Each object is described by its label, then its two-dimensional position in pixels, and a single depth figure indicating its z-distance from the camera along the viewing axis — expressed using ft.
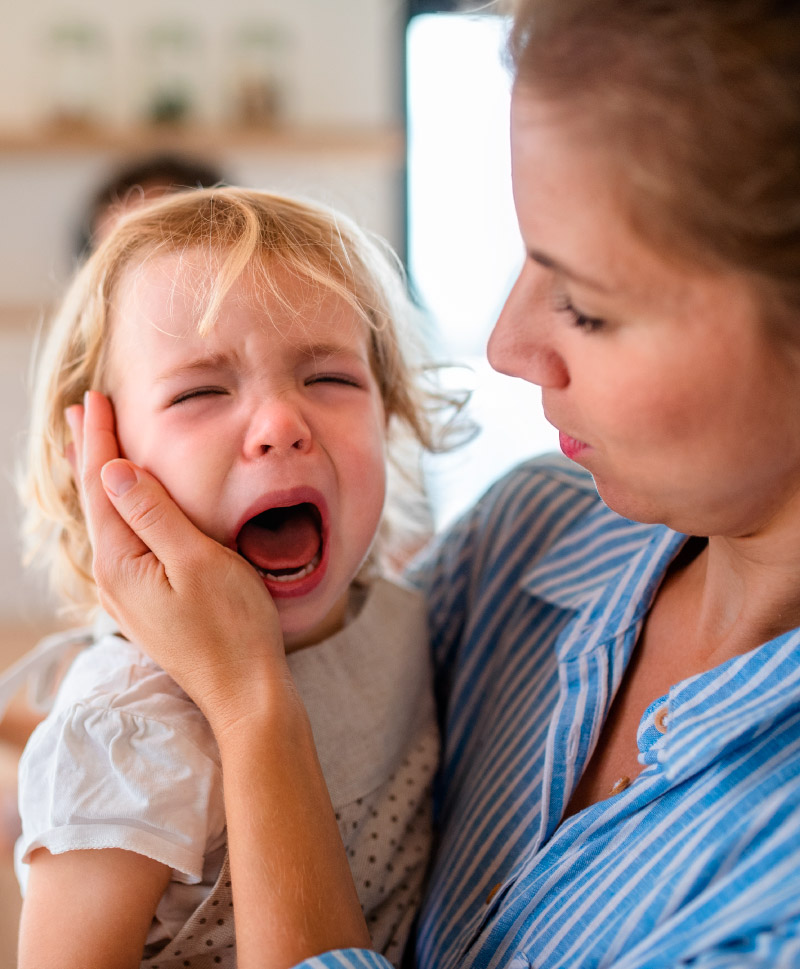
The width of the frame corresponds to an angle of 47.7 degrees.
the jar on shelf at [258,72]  11.85
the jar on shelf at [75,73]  11.43
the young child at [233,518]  2.95
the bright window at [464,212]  11.94
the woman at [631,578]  2.20
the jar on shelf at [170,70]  11.77
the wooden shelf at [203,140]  11.06
